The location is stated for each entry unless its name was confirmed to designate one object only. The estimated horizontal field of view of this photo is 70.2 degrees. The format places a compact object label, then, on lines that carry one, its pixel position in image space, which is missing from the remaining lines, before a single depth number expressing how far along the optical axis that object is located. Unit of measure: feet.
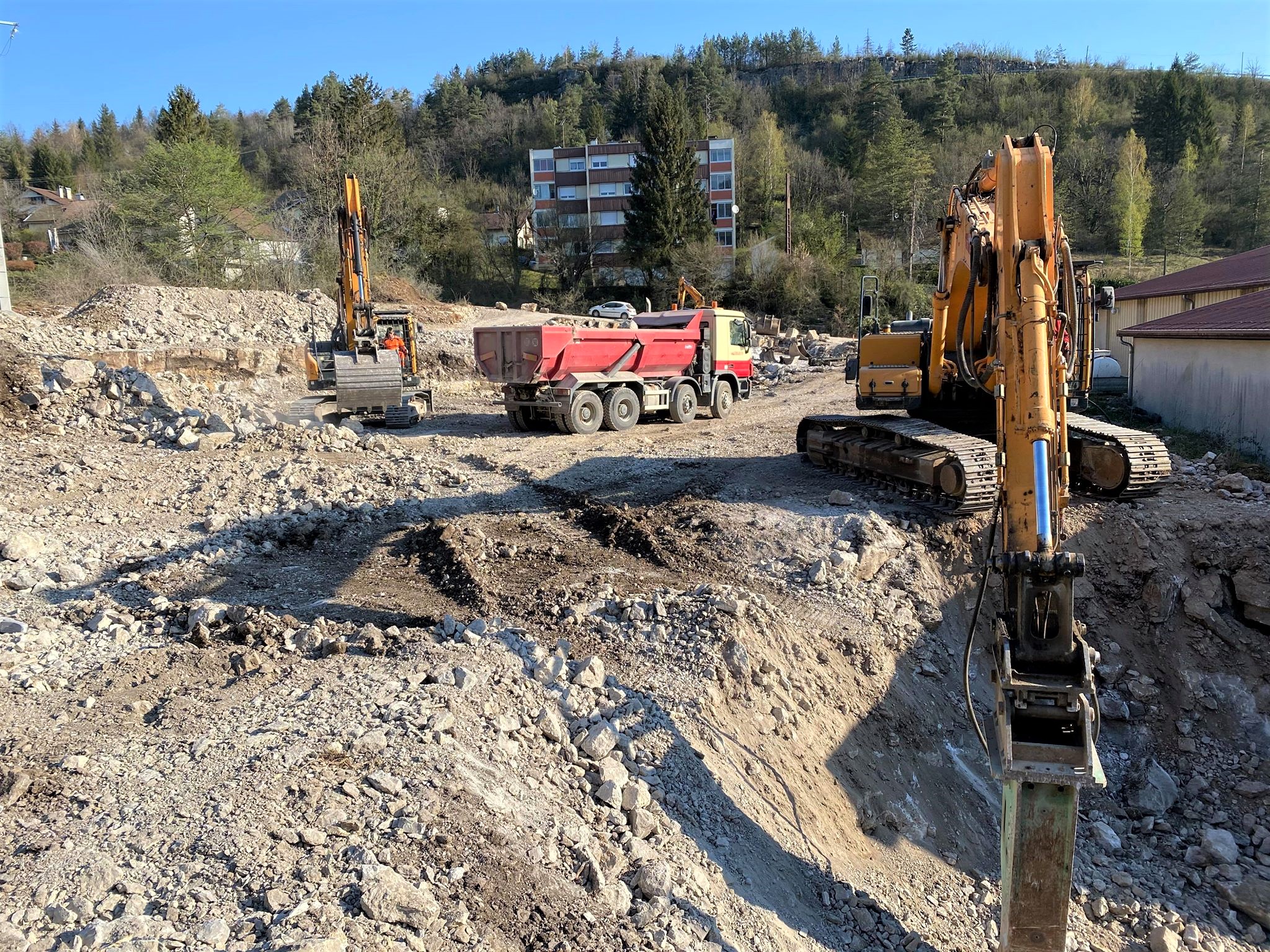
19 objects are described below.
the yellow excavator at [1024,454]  16.61
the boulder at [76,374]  52.65
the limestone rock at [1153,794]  25.13
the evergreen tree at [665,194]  153.07
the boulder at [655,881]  15.61
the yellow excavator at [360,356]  57.82
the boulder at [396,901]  13.44
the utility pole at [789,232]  159.74
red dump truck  53.47
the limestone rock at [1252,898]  21.22
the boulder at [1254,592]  30.78
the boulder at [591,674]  20.97
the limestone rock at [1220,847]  23.00
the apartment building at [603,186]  185.98
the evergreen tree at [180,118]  134.31
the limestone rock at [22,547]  29.76
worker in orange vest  61.98
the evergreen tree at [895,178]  168.25
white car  137.39
